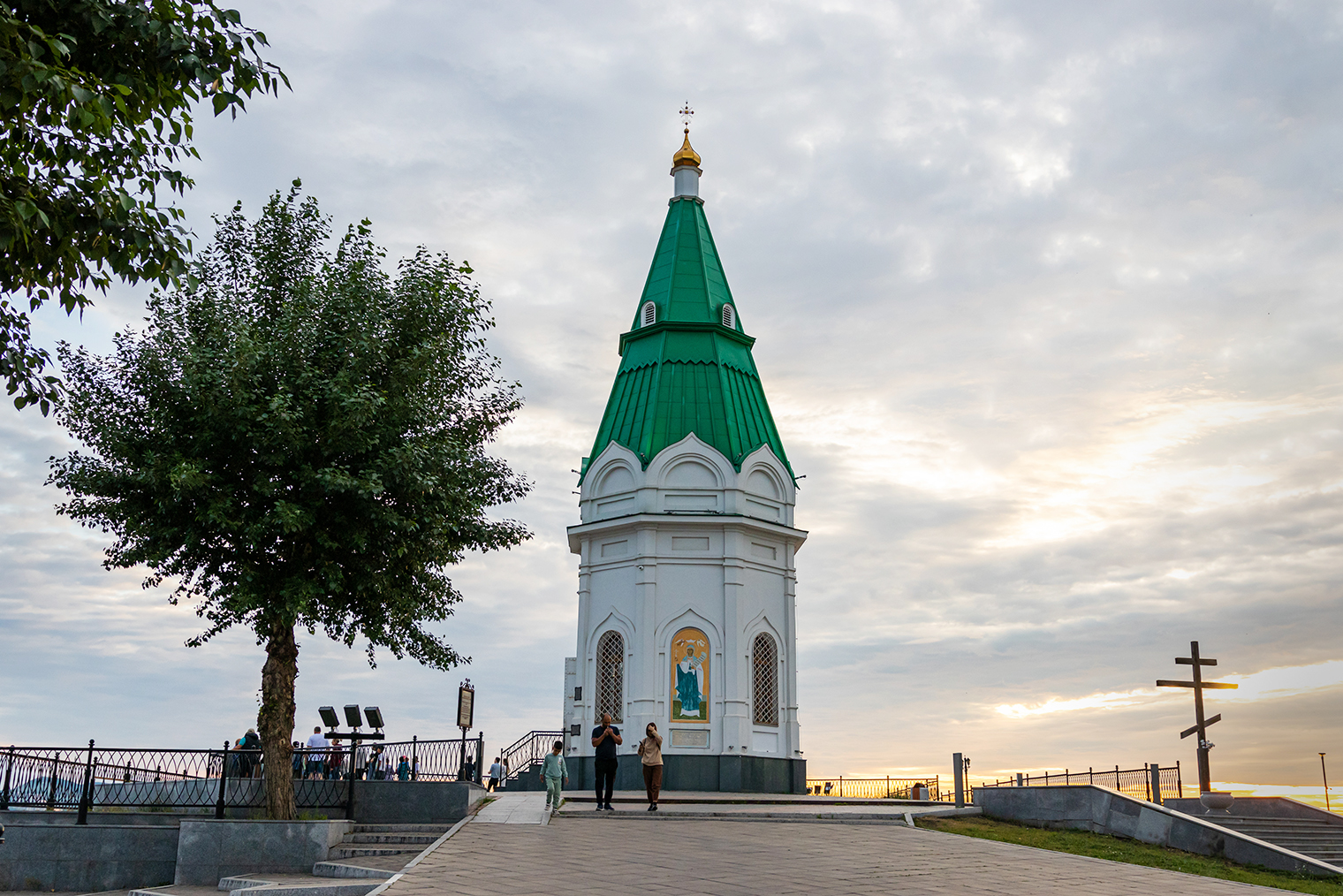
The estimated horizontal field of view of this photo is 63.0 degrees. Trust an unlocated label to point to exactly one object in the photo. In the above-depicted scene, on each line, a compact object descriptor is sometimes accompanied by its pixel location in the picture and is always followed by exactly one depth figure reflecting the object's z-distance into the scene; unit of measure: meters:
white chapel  26.19
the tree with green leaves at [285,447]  15.48
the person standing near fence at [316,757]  18.98
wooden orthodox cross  24.06
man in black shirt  18.02
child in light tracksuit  17.88
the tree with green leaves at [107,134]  9.02
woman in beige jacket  18.00
